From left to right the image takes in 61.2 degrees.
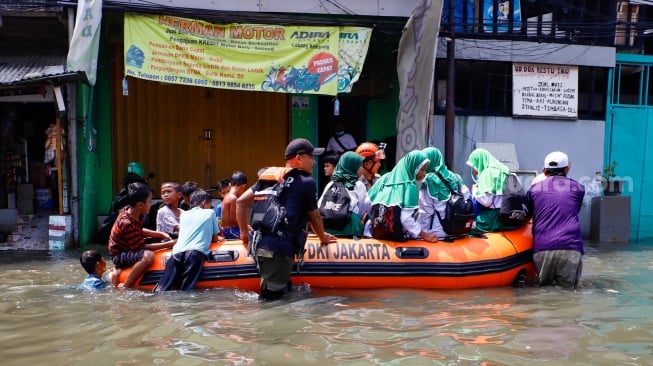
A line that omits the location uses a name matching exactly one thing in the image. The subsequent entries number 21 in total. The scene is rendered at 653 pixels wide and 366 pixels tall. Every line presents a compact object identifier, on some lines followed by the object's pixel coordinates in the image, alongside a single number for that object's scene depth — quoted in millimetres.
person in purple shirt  5605
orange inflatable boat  5523
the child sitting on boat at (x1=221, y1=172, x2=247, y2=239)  6538
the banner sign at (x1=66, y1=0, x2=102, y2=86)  7965
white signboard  10289
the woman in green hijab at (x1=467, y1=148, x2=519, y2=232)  5984
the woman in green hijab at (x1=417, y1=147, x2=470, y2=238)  5895
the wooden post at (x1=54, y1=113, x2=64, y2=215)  8602
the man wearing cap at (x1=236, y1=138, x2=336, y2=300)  4883
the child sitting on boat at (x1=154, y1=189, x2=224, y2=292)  5418
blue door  11094
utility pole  9414
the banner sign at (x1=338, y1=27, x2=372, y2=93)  9062
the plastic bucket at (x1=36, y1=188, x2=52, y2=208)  10180
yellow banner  8672
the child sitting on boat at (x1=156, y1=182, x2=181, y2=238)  6426
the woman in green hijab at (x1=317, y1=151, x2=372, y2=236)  5992
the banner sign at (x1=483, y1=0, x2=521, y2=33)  10312
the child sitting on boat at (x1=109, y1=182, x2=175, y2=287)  5414
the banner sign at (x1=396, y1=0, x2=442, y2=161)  8781
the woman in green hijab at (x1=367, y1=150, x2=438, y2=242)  5590
